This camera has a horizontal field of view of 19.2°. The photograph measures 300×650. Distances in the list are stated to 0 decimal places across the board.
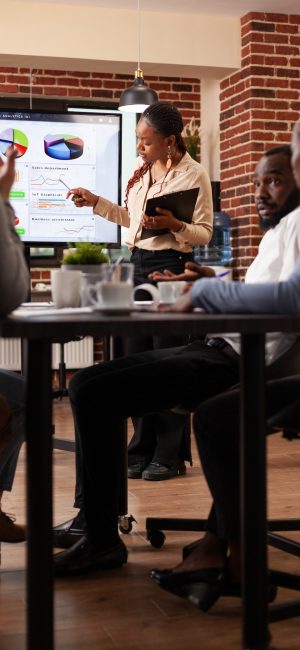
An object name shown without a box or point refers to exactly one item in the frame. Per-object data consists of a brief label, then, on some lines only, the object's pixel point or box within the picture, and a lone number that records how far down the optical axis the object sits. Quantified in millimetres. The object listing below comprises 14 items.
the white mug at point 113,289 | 1672
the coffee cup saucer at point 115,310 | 1645
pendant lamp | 5504
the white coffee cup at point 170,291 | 1932
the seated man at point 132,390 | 2141
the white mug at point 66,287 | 1975
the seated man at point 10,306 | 1655
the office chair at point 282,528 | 1849
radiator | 7129
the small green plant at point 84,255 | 2076
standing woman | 3467
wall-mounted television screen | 3645
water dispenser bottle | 6680
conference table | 1503
